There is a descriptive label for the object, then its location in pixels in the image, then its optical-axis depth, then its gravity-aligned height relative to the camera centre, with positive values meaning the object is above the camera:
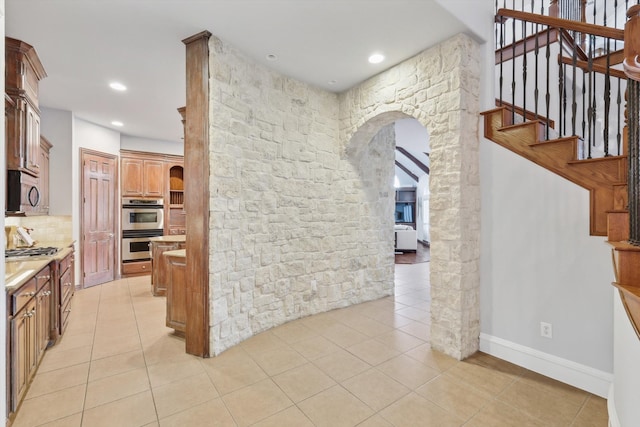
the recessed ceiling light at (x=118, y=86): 3.79 +1.61
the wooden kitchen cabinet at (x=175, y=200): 6.48 +0.28
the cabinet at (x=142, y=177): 5.98 +0.73
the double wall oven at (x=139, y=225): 5.92 -0.26
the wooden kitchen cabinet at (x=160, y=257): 4.60 -0.69
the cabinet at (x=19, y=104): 2.60 +0.96
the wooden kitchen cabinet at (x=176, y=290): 3.10 -0.81
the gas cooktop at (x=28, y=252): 3.11 -0.42
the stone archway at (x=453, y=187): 2.69 +0.24
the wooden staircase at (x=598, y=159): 1.10 +0.38
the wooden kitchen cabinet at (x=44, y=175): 4.18 +0.54
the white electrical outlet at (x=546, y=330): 2.40 -0.94
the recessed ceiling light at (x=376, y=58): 3.07 +1.61
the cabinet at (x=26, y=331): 1.89 -0.87
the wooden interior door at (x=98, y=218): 5.07 -0.09
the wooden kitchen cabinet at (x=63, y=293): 3.09 -0.91
